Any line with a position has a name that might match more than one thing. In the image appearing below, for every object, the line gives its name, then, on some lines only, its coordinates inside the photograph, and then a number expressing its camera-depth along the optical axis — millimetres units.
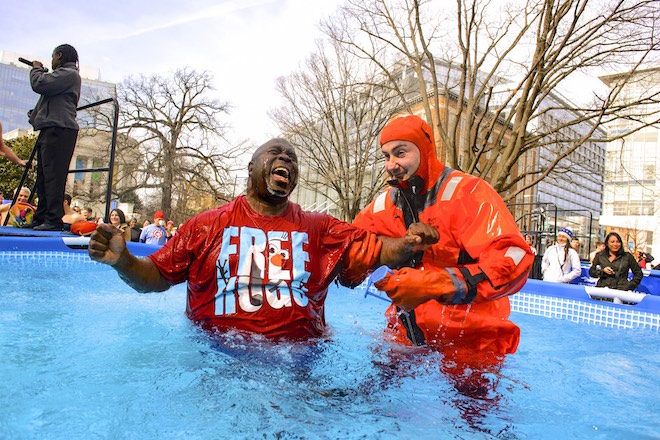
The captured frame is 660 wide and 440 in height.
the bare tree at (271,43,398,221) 15828
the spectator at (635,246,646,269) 14780
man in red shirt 2449
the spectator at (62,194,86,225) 6789
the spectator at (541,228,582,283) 7898
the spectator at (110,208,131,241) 7813
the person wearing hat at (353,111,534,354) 2184
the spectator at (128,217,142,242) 9727
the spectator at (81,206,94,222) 11768
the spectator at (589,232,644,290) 6930
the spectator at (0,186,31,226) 7935
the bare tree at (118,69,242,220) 24750
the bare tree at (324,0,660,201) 9758
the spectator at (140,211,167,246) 9074
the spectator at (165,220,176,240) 12081
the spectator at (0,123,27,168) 5777
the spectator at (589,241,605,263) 9492
